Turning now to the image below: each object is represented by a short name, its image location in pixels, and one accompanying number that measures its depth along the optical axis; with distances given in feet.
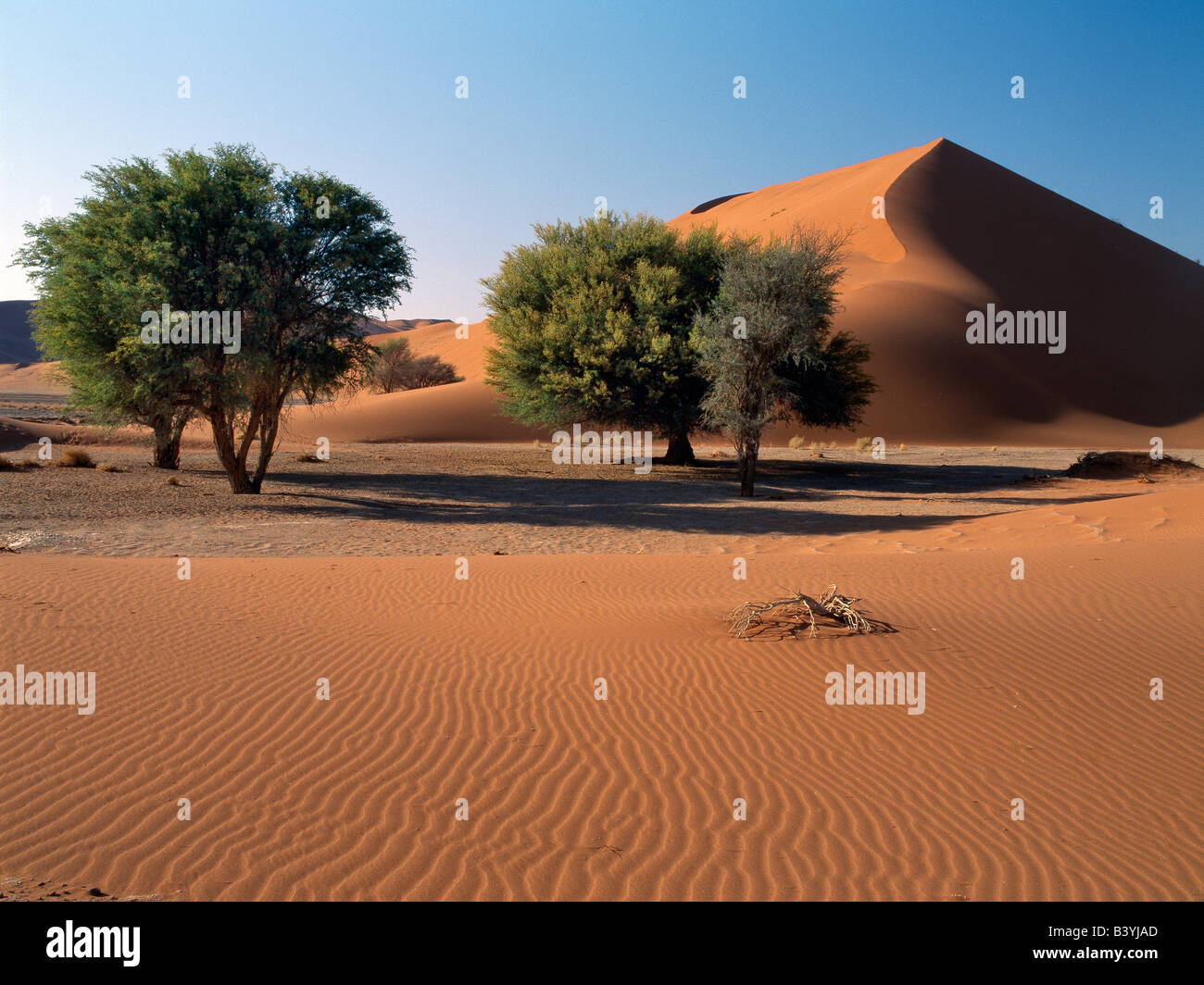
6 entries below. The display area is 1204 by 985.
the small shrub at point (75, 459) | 83.05
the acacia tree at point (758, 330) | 72.49
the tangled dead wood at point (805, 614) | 27.04
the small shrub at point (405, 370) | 222.07
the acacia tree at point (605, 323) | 90.07
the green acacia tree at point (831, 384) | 95.09
